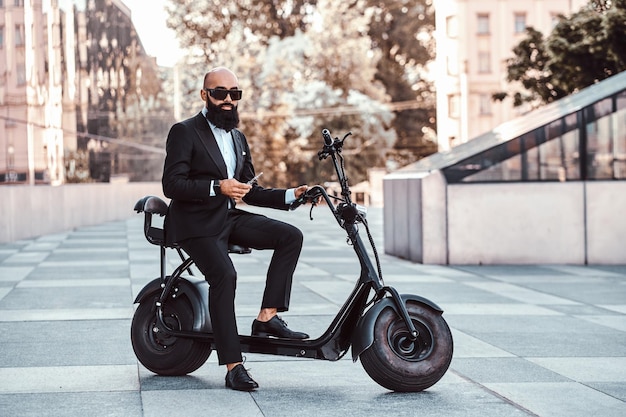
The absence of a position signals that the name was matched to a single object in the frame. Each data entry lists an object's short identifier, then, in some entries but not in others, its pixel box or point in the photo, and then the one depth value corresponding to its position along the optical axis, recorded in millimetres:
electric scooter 5980
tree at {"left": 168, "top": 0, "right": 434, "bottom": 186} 53688
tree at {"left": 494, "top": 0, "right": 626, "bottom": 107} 19359
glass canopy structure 15047
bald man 6141
